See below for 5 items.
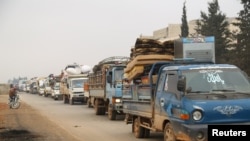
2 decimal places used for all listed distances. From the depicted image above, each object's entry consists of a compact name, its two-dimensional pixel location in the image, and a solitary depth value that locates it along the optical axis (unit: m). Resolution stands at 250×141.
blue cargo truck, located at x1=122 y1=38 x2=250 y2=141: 8.62
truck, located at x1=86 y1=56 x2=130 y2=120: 19.95
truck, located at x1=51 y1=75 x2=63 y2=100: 48.56
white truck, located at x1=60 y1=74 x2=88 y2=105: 36.38
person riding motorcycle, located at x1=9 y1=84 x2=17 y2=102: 31.62
